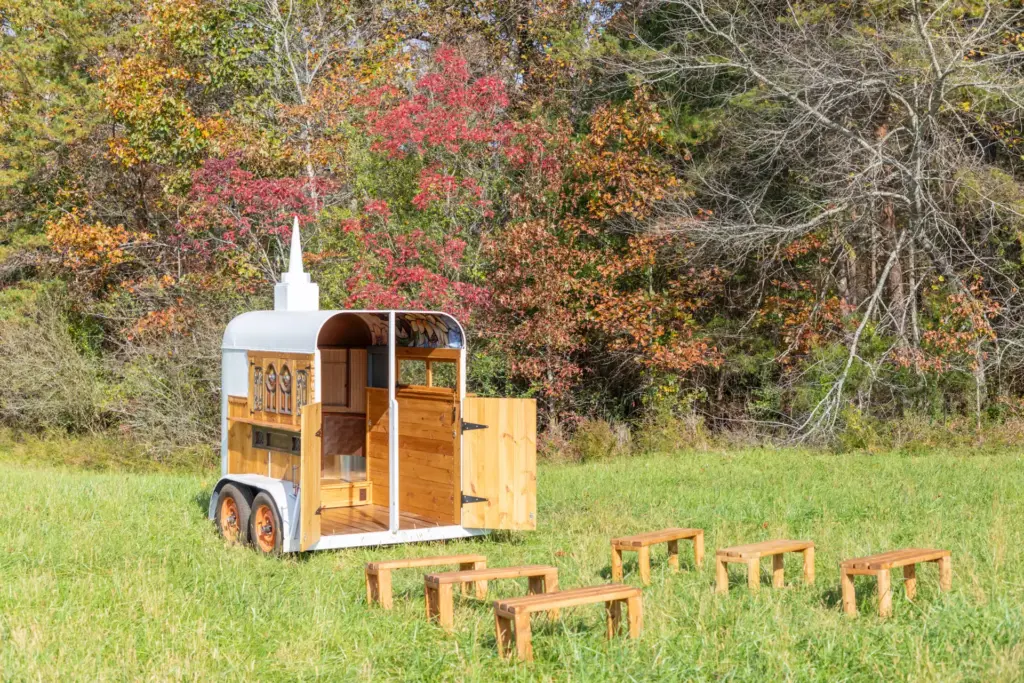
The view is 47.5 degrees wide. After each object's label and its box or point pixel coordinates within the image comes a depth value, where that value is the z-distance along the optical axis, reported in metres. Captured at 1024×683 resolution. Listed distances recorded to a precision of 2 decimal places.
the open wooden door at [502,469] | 9.94
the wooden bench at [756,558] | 7.50
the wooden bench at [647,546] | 8.10
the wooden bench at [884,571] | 6.86
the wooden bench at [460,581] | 6.58
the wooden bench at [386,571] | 7.27
